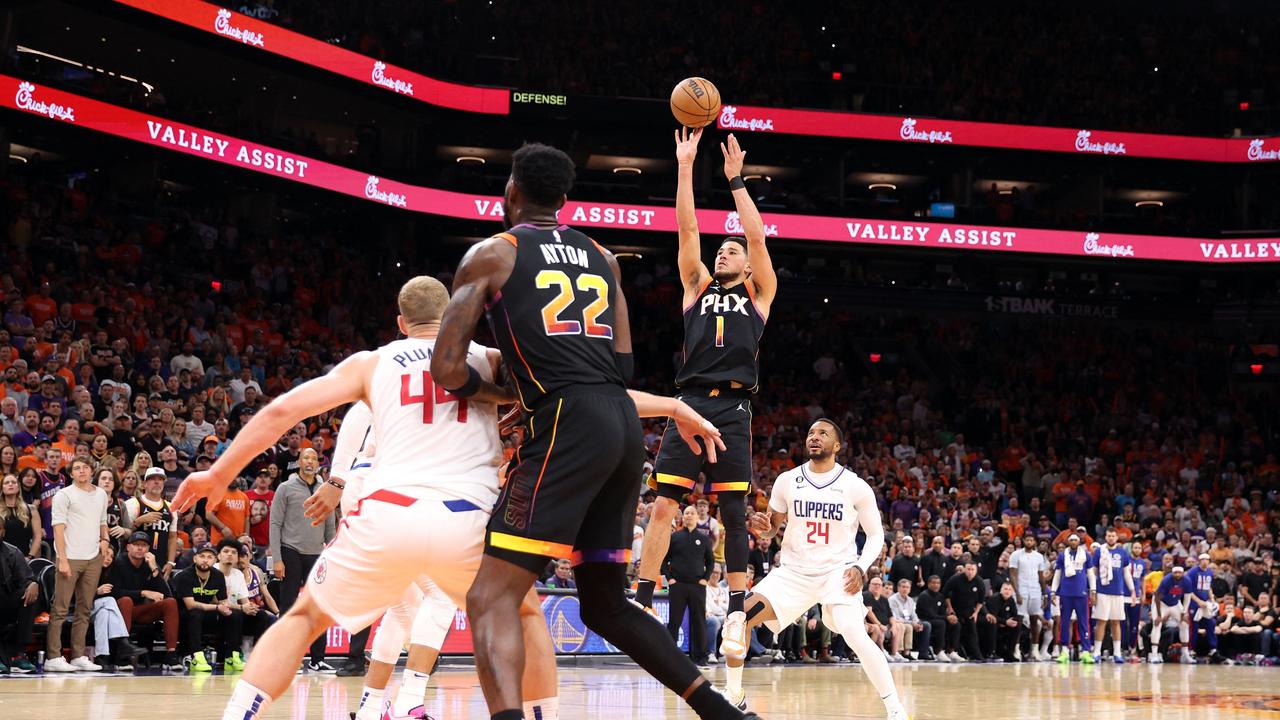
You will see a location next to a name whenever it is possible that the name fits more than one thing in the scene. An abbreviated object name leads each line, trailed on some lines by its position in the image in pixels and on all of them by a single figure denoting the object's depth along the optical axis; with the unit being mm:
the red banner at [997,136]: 35188
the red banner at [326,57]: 28234
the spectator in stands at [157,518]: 14781
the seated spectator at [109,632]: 13891
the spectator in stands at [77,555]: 13461
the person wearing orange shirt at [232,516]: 15766
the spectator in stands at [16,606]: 13320
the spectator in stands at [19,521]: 13898
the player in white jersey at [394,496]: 5188
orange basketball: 8859
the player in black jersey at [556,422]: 5176
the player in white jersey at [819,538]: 9727
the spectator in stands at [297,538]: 14430
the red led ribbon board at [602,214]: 26641
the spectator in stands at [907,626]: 20375
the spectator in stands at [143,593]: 14219
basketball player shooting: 9172
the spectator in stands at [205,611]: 14367
